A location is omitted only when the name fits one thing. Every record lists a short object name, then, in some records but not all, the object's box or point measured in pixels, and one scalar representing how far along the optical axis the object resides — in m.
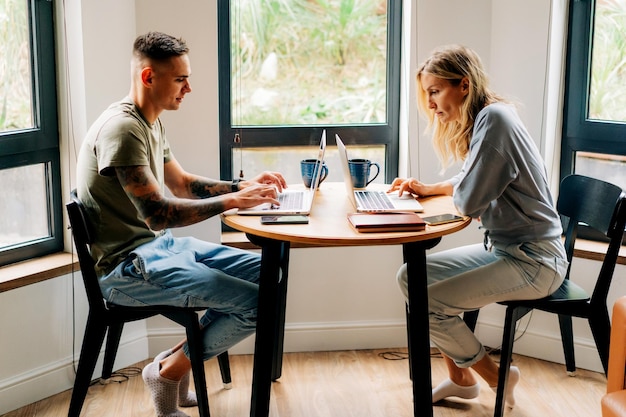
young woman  2.47
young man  2.39
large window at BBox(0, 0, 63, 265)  2.86
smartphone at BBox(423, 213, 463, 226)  2.46
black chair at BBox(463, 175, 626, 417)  2.55
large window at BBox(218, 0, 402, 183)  3.33
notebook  2.36
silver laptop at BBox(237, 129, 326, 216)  2.55
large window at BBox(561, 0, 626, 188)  3.14
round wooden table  2.33
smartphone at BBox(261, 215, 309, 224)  2.45
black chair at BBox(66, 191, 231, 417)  2.48
